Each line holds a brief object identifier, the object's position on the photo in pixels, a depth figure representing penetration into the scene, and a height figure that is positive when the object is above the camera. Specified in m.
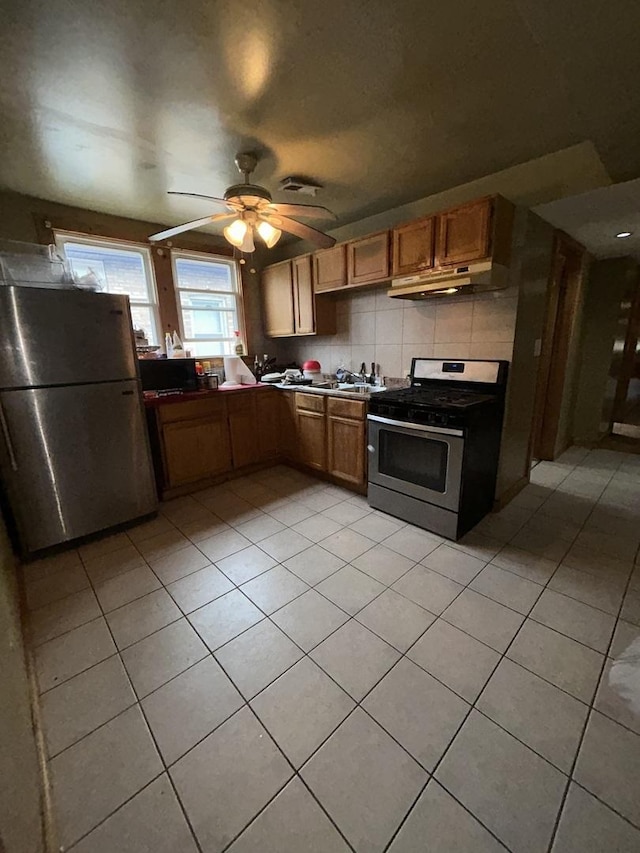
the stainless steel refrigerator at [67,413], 2.03 -0.37
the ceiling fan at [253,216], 2.06 +0.83
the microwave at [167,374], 3.00 -0.18
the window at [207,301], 3.69 +0.56
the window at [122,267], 3.06 +0.81
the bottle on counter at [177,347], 3.35 +0.05
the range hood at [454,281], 2.20 +0.43
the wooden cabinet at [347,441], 2.88 -0.79
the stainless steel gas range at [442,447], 2.25 -0.70
